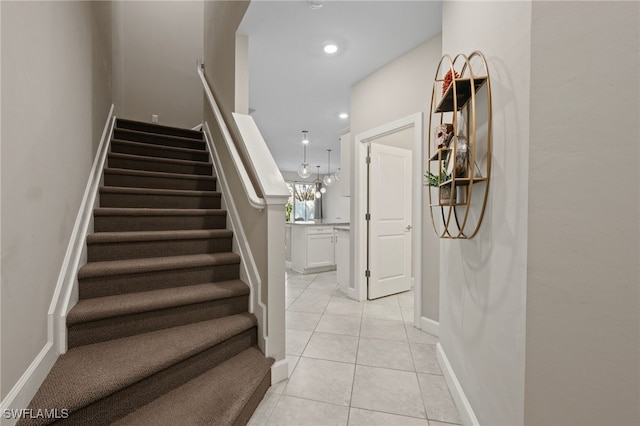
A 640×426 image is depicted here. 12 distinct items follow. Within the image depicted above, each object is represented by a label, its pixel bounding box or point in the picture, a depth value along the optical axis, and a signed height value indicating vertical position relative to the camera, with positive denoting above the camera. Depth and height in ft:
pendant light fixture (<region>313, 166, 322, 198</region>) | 28.09 +1.93
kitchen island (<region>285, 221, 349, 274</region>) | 16.65 -2.42
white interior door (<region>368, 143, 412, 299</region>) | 11.48 -0.58
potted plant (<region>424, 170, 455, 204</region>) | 5.05 +0.35
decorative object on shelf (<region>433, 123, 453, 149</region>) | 5.21 +1.38
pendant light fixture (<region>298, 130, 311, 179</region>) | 20.04 +2.76
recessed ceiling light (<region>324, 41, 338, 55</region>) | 8.72 +5.09
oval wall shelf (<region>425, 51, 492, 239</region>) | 4.12 +1.02
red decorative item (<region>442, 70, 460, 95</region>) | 4.66 +2.17
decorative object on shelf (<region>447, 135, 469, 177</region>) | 4.46 +0.82
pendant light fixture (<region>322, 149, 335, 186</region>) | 23.59 +2.36
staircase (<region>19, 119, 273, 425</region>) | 3.97 -2.23
